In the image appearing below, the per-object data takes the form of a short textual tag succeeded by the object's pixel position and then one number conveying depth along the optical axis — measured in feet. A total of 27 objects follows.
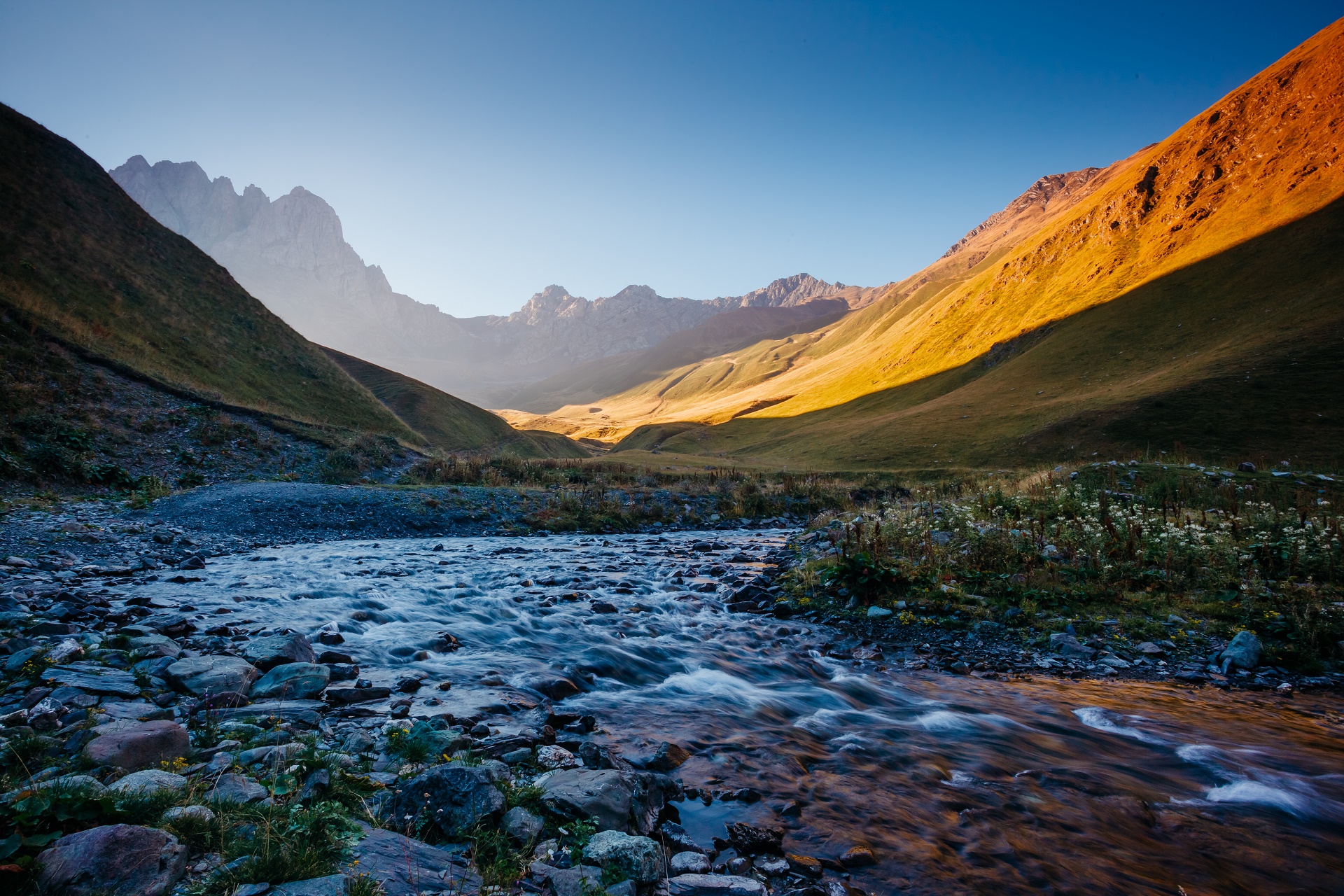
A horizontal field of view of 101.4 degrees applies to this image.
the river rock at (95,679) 19.62
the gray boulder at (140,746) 13.93
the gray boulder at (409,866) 11.30
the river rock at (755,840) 16.07
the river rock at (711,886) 13.23
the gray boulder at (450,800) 13.85
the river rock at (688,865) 14.16
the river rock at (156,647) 23.86
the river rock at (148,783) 12.41
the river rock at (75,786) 11.24
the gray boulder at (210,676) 20.97
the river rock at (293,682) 21.90
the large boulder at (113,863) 9.39
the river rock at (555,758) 18.51
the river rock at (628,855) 13.04
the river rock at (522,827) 13.53
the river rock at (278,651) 24.50
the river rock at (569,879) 12.15
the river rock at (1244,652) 28.76
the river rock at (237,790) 12.88
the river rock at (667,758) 20.45
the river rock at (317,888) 10.17
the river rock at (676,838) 15.69
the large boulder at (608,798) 15.14
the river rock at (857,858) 15.78
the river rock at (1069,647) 31.60
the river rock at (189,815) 11.39
